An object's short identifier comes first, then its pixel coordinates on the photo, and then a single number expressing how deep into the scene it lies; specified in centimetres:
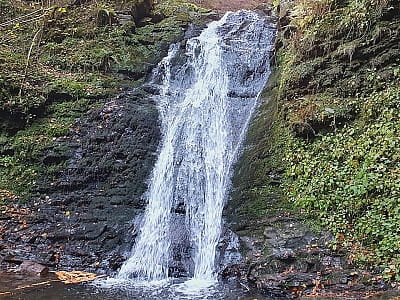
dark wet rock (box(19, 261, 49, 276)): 664
